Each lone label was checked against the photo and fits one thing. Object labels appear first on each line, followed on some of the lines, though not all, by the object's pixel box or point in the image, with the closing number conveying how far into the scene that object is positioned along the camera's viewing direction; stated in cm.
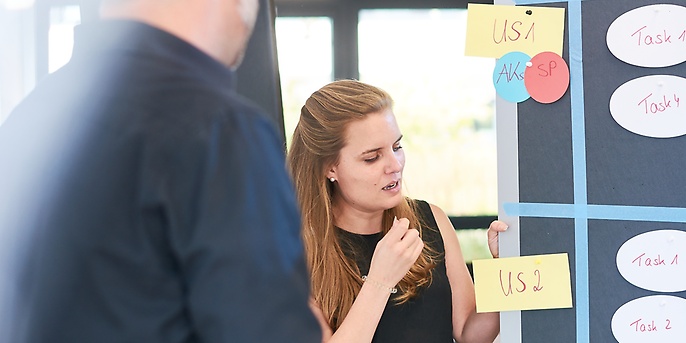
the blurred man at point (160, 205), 262
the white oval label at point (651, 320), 332
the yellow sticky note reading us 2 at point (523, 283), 338
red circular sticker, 338
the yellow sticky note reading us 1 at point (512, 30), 337
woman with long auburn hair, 372
